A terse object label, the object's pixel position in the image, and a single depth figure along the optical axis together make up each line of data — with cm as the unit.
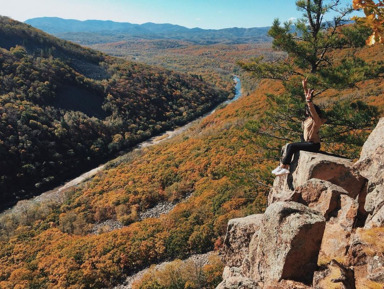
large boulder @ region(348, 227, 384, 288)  404
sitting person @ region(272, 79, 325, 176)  766
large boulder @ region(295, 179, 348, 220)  595
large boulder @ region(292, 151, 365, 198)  677
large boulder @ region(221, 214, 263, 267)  761
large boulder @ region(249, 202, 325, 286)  516
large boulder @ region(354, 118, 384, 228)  507
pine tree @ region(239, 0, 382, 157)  1080
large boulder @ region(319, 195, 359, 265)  502
